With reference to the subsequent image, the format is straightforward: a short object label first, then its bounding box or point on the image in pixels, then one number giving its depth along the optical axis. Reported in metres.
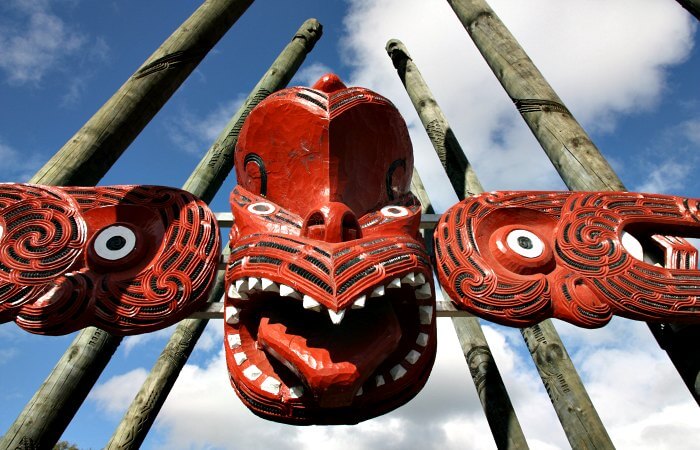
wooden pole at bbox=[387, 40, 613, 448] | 4.21
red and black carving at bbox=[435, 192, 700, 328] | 2.98
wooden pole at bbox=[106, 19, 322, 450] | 4.68
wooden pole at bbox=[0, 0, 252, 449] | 3.27
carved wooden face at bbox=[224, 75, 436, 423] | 2.44
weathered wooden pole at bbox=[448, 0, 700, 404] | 3.09
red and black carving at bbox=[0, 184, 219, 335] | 2.76
